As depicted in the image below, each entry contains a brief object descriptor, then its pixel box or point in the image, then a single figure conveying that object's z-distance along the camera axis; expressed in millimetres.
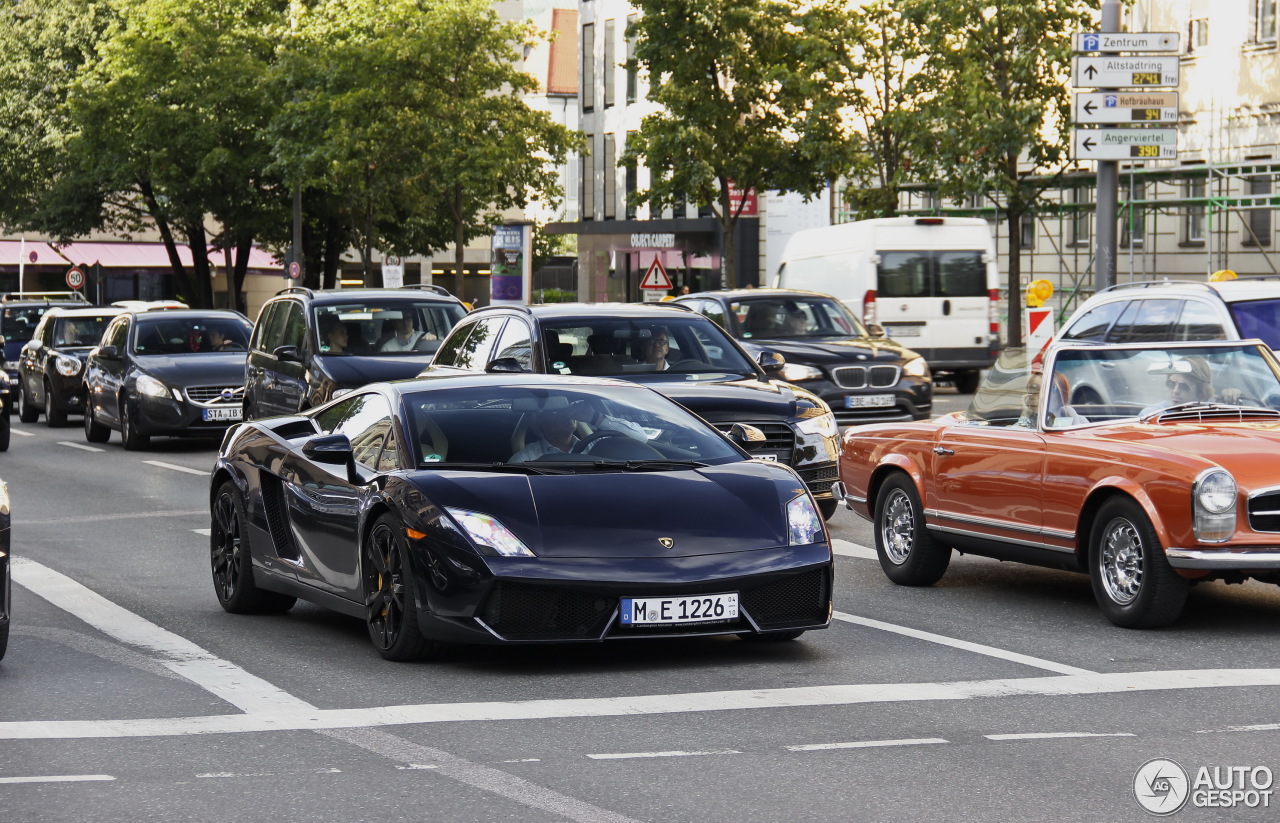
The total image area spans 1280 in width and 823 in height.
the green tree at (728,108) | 45594
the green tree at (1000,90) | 39531
